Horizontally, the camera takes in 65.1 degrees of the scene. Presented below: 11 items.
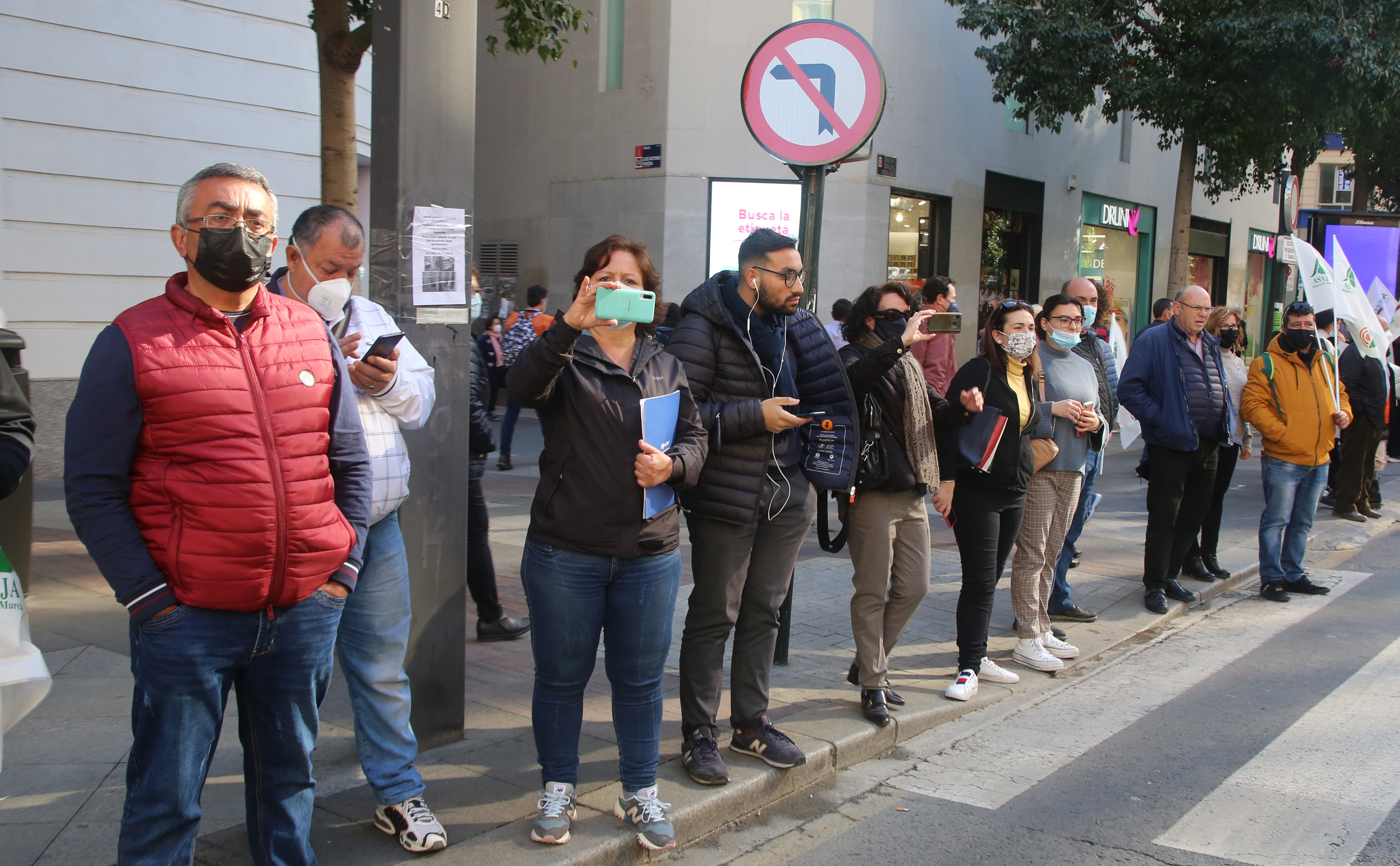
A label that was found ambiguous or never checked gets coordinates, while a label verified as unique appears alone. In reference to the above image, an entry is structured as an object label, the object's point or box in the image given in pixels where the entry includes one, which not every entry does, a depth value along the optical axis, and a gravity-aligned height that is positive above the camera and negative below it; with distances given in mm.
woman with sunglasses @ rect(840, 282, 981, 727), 4863 -784
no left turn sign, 5082 +1091
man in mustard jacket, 7777 -593
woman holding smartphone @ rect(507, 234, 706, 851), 3439 -691
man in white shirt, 3371 -758
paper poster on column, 3957 +205
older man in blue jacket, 7035 -456
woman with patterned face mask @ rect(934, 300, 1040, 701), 5363 -741
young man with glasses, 4012 -554
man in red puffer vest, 2486 -440
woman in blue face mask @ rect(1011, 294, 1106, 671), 5992 -796
